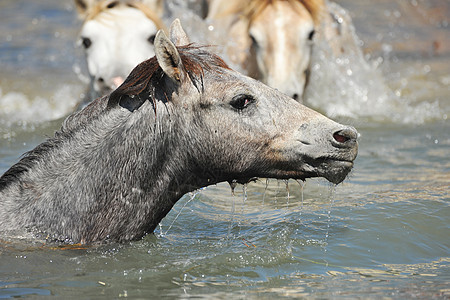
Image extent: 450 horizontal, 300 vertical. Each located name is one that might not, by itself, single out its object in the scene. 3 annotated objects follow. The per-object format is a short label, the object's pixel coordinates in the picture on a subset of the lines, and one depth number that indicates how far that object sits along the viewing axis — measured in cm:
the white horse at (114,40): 1473
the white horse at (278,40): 1558
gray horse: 828
